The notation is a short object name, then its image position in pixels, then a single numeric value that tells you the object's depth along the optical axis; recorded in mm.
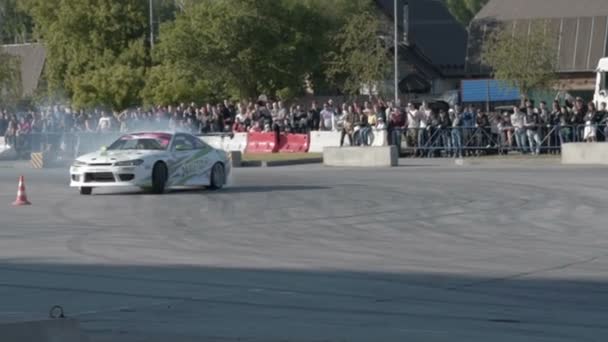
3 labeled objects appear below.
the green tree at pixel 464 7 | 115812
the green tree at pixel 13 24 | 104312
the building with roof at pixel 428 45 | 71625
